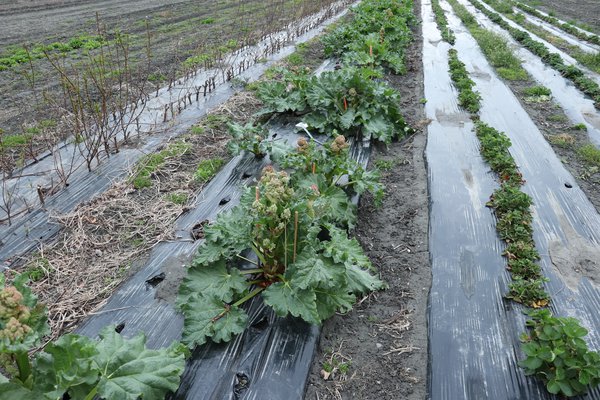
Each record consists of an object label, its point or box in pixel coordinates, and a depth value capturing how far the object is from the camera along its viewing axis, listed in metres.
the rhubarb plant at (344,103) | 5.86
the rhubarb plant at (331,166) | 4.15
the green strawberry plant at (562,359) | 2.60
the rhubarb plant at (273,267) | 2.86
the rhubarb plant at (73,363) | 1.87
